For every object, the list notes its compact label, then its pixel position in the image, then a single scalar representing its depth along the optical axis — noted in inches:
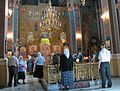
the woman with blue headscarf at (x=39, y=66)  187.2
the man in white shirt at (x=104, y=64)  140.9
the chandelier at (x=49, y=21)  299.6
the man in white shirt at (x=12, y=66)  170.6
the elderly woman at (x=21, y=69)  195.4
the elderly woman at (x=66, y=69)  136.4
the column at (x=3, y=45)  176.0
